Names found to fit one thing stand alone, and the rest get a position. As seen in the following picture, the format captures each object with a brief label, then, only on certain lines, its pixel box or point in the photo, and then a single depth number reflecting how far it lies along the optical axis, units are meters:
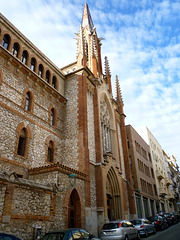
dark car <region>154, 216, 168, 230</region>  19.41
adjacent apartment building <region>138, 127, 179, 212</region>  42.81
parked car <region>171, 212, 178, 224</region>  26.29
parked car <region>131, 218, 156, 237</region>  15.16
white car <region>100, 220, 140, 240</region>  11.60
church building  9.93
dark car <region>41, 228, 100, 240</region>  7.58
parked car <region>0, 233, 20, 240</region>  5.81
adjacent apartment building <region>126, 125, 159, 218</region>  29.80
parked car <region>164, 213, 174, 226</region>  23.88
